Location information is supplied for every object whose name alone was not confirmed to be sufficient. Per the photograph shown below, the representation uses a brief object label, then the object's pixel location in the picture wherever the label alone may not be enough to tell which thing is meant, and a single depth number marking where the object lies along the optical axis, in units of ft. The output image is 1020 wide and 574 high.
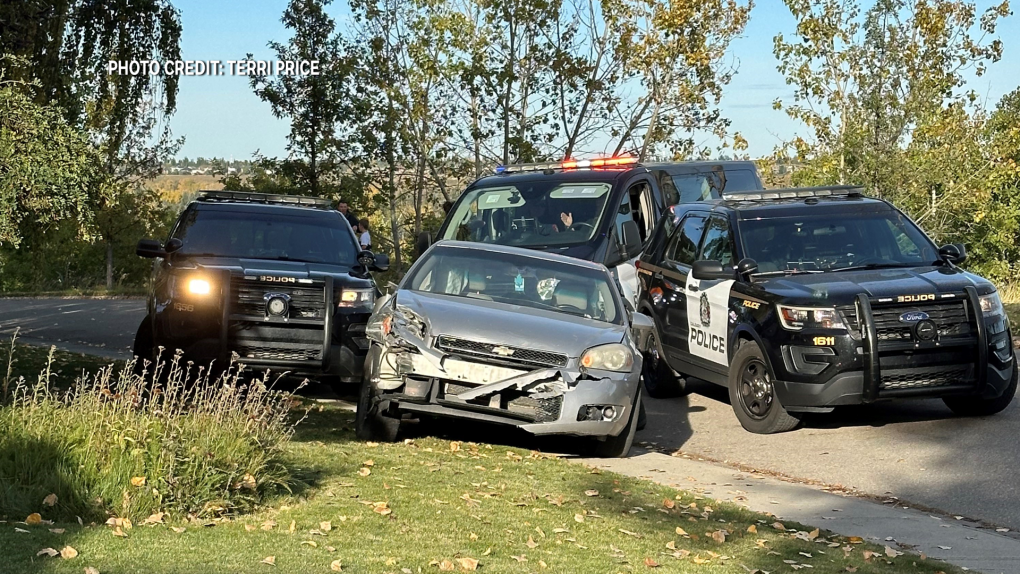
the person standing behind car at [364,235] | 73.74
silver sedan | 33.68
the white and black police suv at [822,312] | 37.32
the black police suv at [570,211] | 49.80
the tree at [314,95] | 96.78
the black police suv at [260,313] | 43.57
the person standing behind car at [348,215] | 69.43
